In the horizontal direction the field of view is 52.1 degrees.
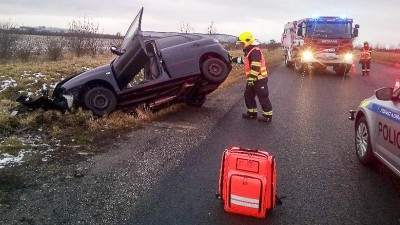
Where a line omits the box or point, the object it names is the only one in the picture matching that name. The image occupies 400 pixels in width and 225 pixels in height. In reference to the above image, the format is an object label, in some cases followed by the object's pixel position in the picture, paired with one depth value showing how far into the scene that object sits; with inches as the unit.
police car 175.0
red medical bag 149.6
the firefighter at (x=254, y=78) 331.0
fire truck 730.8
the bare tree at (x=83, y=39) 1017.5
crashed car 323.0
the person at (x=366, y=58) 805.2
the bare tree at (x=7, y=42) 952.0
